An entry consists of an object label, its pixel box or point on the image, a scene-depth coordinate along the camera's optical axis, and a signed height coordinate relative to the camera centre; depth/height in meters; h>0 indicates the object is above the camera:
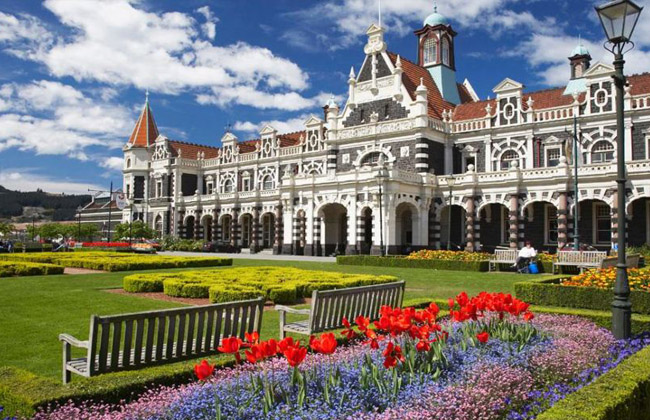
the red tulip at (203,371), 4.66 -1.21
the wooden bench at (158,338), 6.17 -1.33
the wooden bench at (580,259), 22.70 -1.07
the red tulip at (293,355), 4.86 -1.12
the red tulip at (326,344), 5.03 -1.07
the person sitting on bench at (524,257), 24.48 -1.08
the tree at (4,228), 65.69 +0.67
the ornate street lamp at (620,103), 8.57 +2.17
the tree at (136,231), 55.94 +0.31
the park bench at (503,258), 26.28 -1.19
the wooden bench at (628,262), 16.72 -0.91
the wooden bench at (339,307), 8.46 -1.26
